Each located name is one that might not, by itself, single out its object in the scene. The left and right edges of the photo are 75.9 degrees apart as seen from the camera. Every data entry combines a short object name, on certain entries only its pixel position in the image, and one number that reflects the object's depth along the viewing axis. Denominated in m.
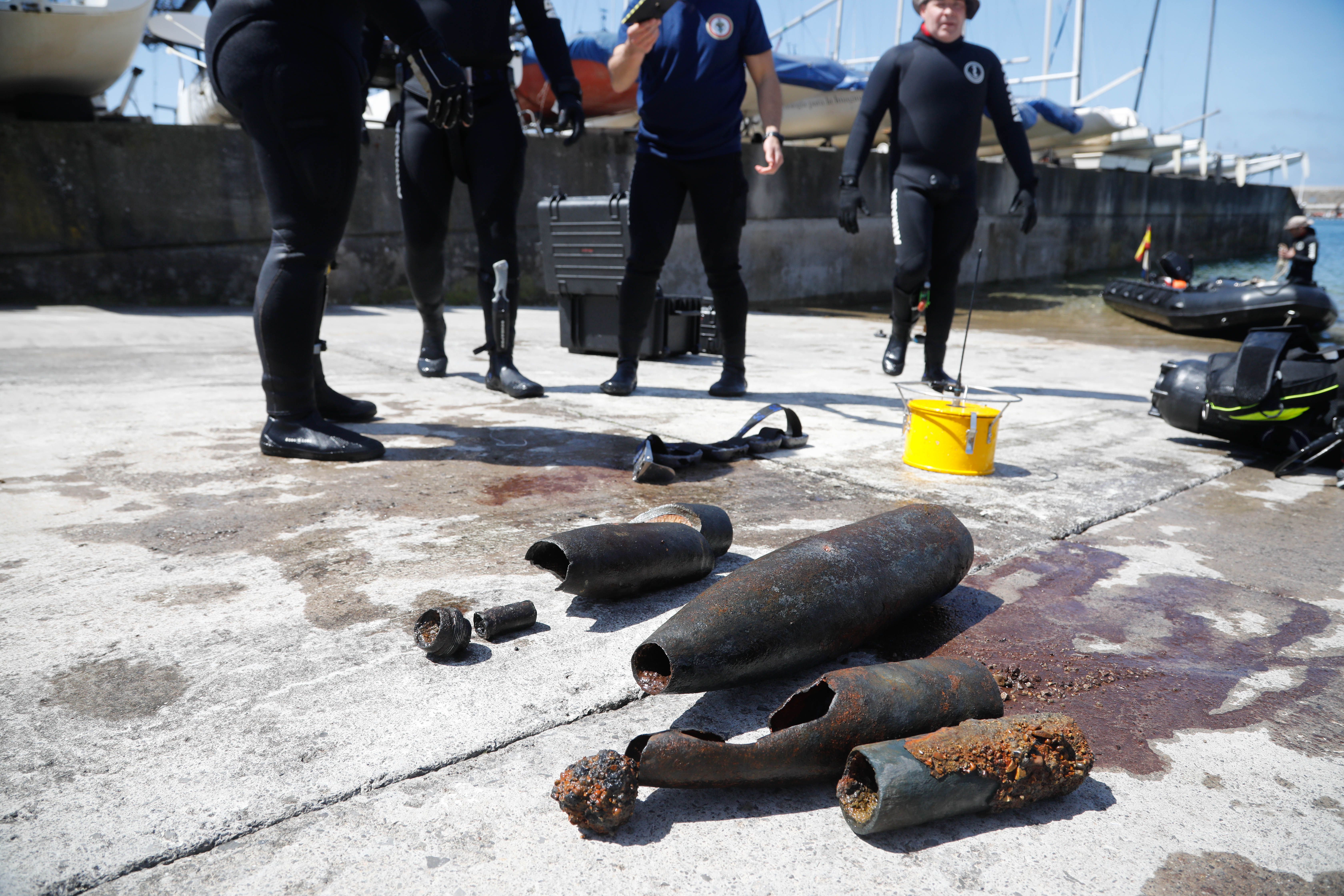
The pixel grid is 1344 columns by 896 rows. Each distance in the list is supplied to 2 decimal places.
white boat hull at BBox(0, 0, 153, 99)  6.99
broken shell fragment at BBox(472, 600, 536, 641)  1.52
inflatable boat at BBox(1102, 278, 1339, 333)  9.62
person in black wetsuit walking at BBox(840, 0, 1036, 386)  4.29
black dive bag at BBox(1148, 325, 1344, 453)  2.94
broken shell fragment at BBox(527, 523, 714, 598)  1.61
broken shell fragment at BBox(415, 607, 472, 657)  1.42
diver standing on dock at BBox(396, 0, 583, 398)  3.59
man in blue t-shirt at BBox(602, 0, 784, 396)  3.77
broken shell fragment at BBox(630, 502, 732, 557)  1.88
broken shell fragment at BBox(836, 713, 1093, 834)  1.06
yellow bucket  2.73
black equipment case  5.30
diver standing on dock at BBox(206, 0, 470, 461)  2.42
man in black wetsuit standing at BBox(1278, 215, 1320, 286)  10.20
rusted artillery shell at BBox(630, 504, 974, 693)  1.29
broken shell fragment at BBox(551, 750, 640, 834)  1.03
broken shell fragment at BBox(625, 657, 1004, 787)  1.10
